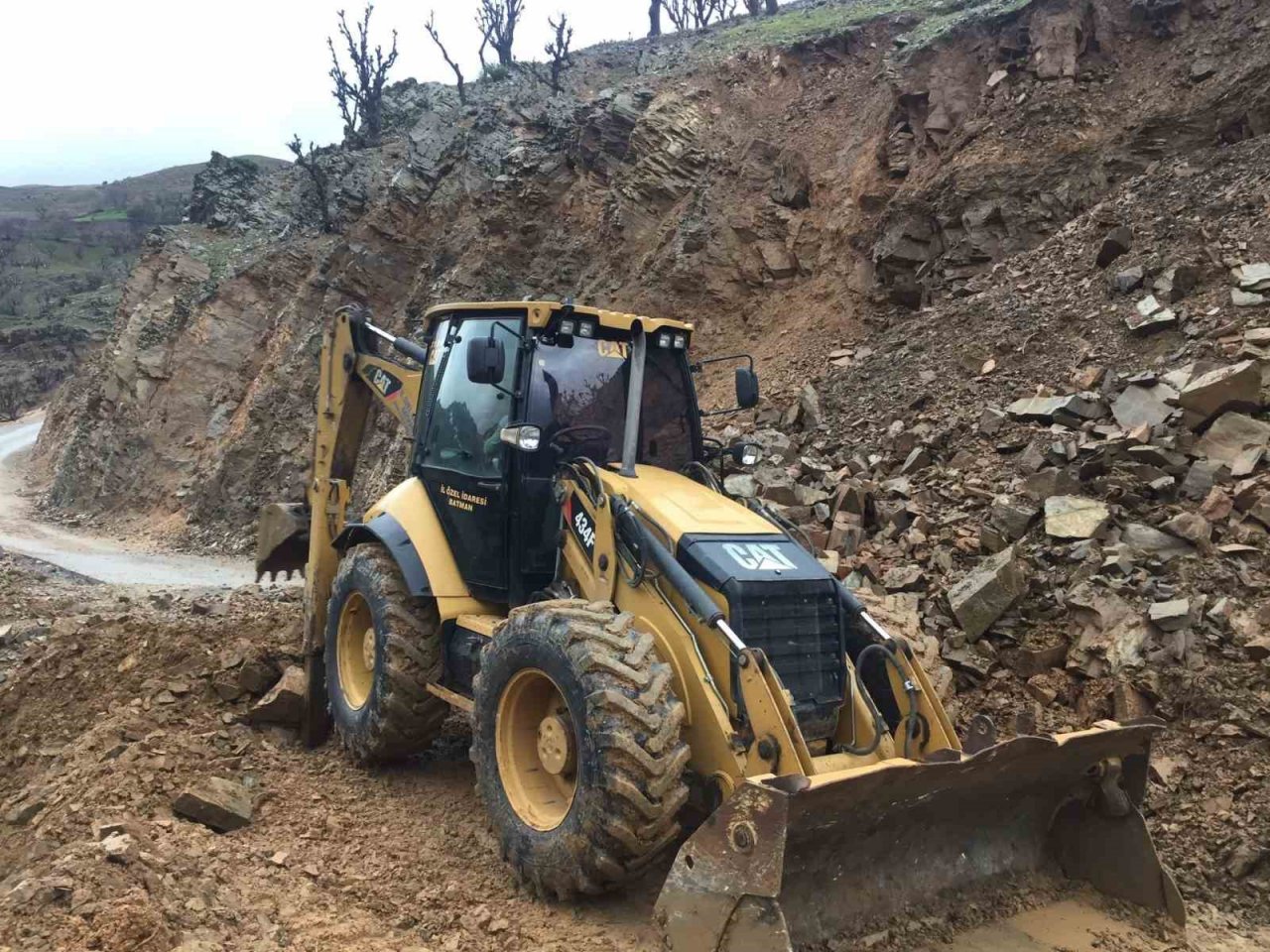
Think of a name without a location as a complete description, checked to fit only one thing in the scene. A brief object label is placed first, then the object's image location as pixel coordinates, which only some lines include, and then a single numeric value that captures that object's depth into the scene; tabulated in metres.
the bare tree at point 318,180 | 24.94
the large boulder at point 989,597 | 6.55
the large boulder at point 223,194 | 28.73
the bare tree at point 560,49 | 26.69
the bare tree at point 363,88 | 30.81
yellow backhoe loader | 3.60
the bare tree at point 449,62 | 28.30
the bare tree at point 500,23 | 34.94
